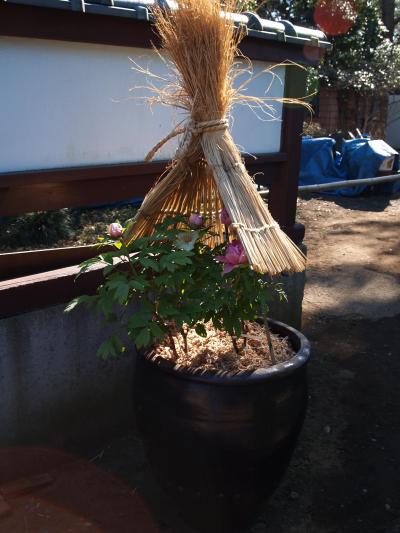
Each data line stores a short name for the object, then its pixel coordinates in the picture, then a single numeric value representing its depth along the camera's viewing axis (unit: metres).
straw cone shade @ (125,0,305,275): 2.16
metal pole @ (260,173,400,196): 6.14
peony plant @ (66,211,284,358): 2.10
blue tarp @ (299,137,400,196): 10.32
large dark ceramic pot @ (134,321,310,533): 2.12
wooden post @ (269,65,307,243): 3.83
